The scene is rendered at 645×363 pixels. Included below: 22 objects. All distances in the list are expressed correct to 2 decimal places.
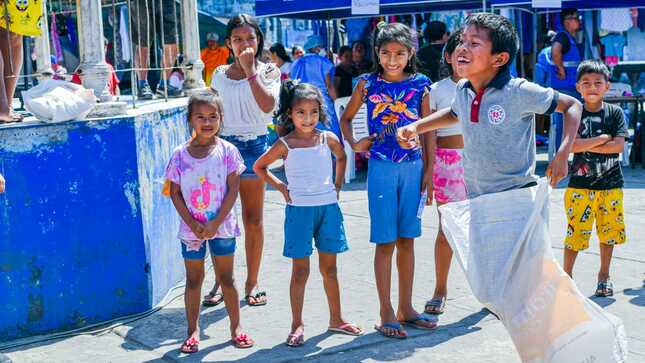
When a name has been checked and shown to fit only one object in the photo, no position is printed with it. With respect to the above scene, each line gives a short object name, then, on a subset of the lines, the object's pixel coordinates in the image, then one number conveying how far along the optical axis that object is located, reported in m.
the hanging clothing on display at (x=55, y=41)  8.74
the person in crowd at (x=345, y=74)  11.38
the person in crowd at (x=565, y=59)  11.44
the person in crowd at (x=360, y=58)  11.71
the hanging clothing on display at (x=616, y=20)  13.38
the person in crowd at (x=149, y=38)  6.69
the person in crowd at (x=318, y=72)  11.32
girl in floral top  4.94
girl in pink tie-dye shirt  4.80
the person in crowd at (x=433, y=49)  9.22
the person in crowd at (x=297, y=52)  16.81
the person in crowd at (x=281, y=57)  13.42
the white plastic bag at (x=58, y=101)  4.80
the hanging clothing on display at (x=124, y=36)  6.73
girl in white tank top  4.88
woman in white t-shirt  5.49
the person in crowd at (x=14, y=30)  5.73
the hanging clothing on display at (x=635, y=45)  17.39
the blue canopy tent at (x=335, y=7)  11.59
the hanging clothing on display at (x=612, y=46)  14.23
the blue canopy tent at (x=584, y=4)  11.23
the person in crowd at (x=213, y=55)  14.06
